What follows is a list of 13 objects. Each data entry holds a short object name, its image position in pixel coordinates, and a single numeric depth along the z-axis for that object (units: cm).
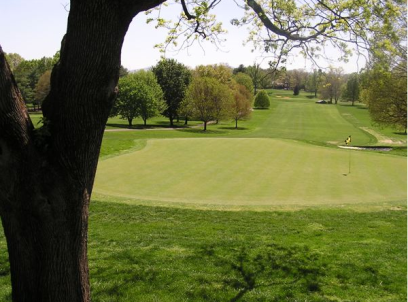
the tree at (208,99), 4366
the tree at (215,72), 5759
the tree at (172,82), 5006
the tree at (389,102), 2942
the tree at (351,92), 8379
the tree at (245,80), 7000
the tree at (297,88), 11024
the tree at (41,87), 5810
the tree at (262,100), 7581
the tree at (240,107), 4918
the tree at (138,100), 4497
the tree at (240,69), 9815
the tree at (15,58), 8208
